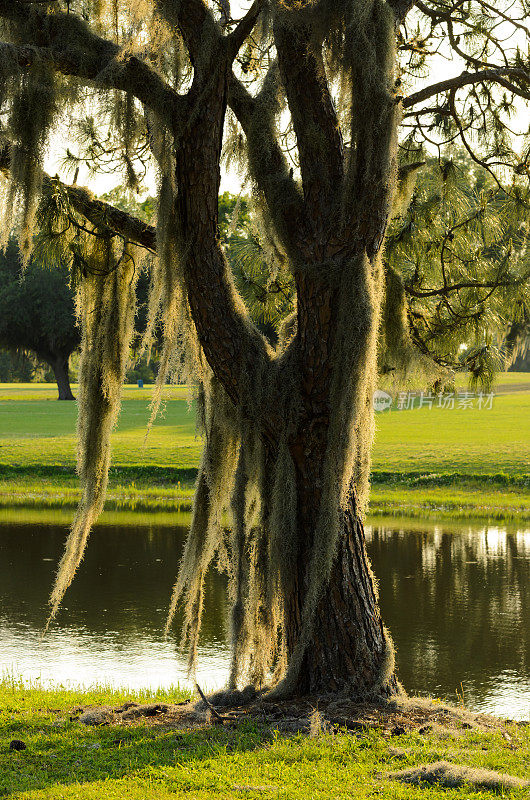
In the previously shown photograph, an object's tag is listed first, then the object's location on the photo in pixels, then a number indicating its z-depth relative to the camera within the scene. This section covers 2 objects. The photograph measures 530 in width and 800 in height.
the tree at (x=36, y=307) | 77.69
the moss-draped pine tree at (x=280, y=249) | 9.72
